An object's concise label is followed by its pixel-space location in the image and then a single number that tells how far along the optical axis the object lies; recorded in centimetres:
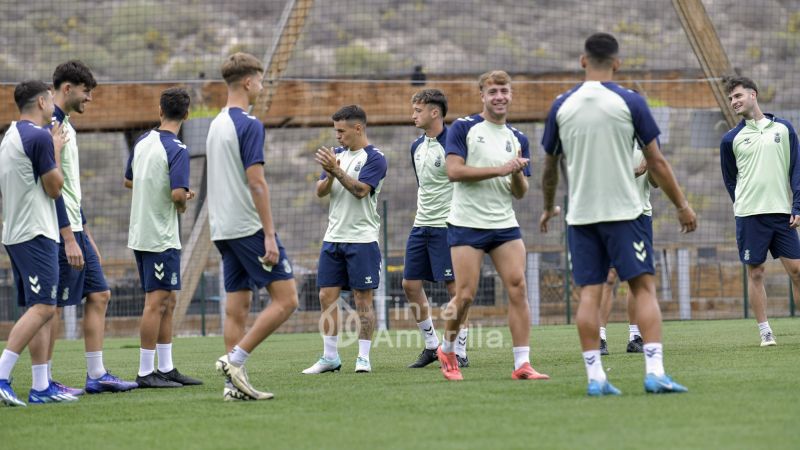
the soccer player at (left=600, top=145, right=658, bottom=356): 1987
